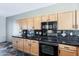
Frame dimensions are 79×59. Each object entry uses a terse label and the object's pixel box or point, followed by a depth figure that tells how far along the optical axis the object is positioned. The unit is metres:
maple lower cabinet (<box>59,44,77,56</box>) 0.88
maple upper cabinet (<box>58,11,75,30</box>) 0.96
